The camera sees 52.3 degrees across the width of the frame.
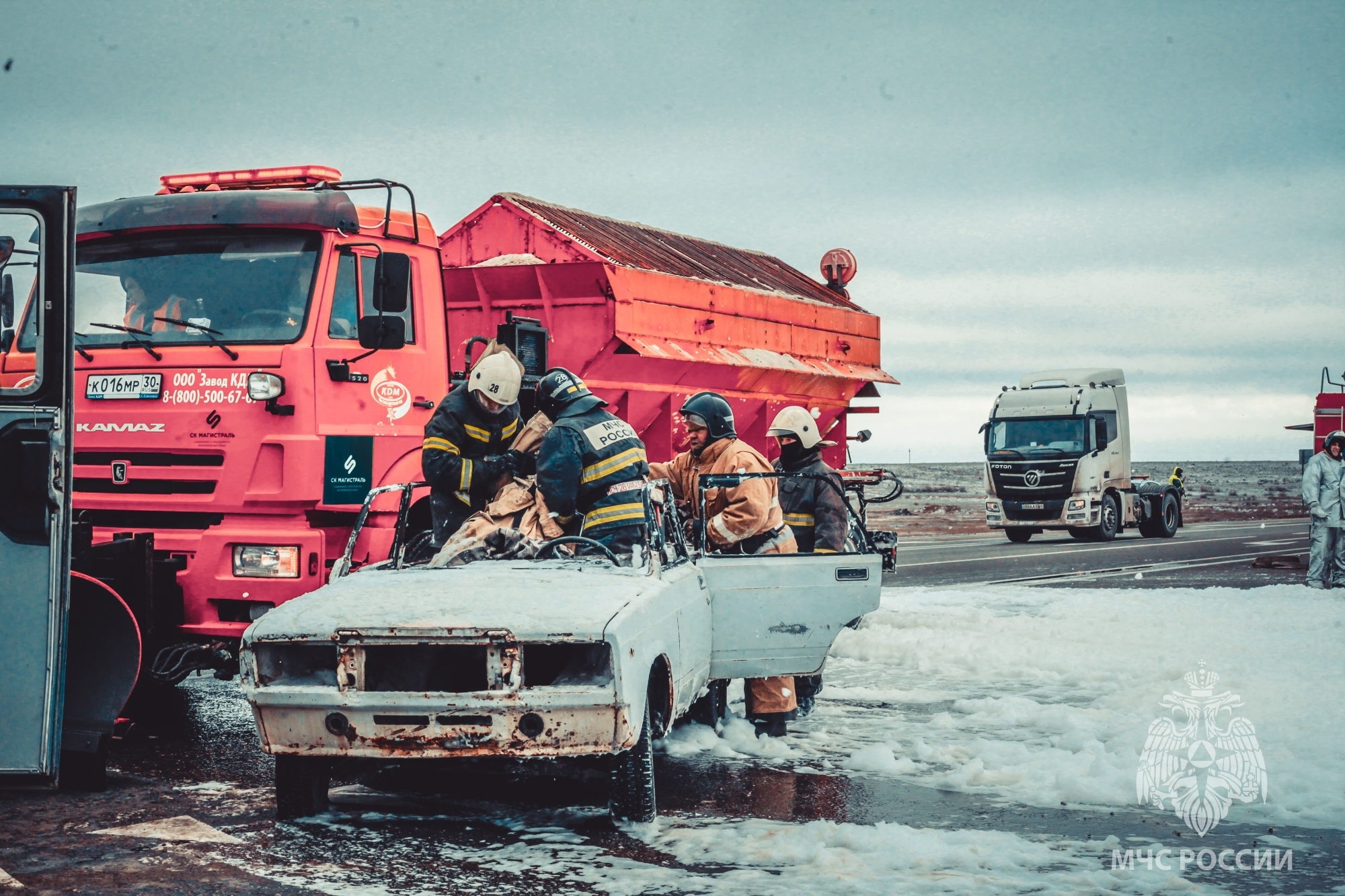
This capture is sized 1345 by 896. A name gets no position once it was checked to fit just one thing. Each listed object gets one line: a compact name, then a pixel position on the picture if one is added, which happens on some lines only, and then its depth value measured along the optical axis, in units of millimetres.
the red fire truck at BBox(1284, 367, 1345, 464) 27344
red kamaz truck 7363
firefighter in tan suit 7461
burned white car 5117
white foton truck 27359
